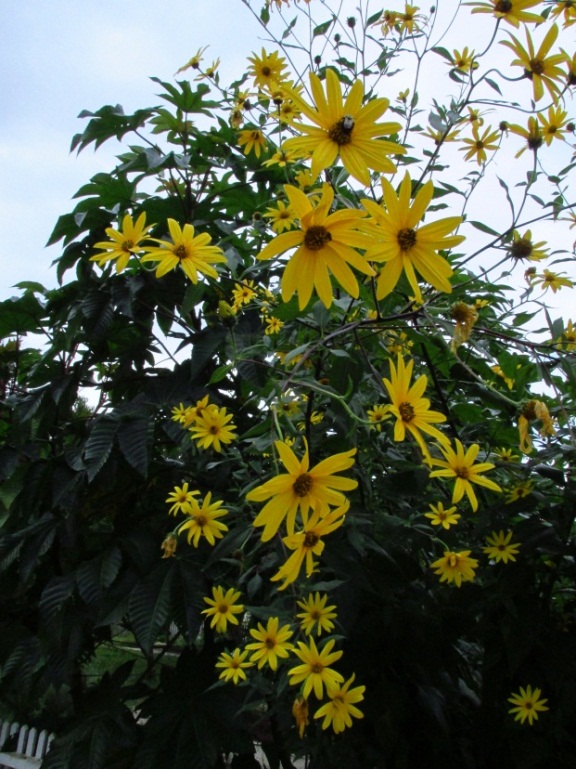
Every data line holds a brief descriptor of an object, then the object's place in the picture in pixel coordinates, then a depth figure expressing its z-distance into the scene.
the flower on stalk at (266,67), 1.15
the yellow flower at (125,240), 0.80
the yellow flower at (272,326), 0.92
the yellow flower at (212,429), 0.80
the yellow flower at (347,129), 0.52
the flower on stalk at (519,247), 0.77
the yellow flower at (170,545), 0.80
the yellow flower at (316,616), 0.64
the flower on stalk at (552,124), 0.83
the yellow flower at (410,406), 0.54
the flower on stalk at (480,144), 1.02
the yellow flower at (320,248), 0.50
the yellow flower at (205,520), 0.77
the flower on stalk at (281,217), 0.94
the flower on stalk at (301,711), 0.62
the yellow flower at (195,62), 1.35
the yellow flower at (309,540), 0.51
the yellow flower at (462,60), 1.00
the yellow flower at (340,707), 0.65
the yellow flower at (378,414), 0.82
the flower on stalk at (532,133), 0.81
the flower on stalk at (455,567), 0.75
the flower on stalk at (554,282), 1.14
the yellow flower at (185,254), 0.69
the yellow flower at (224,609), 0.77
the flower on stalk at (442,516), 0.72
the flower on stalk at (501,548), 0.83
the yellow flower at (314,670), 0.60
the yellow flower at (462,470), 0.61
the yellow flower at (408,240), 0.51
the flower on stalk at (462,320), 0.57
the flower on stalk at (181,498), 0.84
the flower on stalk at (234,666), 0.76
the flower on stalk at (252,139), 1.15
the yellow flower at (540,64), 0.72
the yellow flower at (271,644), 0.65
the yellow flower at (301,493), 0.51
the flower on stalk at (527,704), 0.78
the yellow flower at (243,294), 0.99
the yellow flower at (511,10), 0.67
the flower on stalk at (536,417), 0.61
